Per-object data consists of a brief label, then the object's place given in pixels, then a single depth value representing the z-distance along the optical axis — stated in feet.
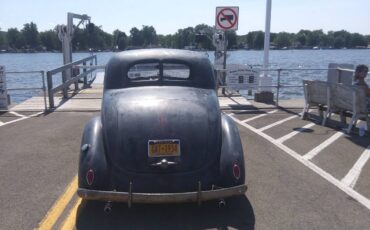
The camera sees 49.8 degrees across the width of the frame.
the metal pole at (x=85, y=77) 59.74
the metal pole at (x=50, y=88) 38.88
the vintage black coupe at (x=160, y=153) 14.93
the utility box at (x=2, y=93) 39.21
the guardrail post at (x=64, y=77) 46.80
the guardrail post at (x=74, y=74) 53.78
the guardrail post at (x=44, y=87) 39.42
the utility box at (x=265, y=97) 43.91
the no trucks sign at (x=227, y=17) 45.28
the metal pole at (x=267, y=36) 42.16
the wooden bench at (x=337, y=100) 28.35
